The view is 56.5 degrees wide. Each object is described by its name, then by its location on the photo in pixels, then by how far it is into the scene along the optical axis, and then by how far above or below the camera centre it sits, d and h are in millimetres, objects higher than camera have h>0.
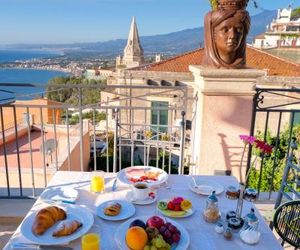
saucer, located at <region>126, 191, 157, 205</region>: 1496 -749
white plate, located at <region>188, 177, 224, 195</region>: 1635 -750
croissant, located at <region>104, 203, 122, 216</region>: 1370 -733
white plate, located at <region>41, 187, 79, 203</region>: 1522 -752
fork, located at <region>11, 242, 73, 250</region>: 1144 -759
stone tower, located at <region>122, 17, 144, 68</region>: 32188 +1132
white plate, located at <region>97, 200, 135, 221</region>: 1352 -748
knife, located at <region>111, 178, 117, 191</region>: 1664 -755
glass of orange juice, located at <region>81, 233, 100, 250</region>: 1088 -706
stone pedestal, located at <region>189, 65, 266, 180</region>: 2482 -502
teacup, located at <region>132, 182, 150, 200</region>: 1518 -707
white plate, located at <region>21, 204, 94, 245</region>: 1167 -745
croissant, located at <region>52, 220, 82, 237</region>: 1199 -728
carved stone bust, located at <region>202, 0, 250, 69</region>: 2363 +220
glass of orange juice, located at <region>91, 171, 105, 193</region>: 1627 -722
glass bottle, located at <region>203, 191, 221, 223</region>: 1356 -721
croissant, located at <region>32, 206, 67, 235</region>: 1217 -716
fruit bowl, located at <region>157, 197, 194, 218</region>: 1394 -744
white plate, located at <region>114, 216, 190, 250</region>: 1134 -736
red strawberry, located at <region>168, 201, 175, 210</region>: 1434 -735
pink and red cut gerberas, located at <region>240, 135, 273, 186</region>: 1354 -406
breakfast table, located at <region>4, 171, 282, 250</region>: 1200 -764
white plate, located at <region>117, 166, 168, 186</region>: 1687 -721
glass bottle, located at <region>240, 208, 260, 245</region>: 1210 -731
